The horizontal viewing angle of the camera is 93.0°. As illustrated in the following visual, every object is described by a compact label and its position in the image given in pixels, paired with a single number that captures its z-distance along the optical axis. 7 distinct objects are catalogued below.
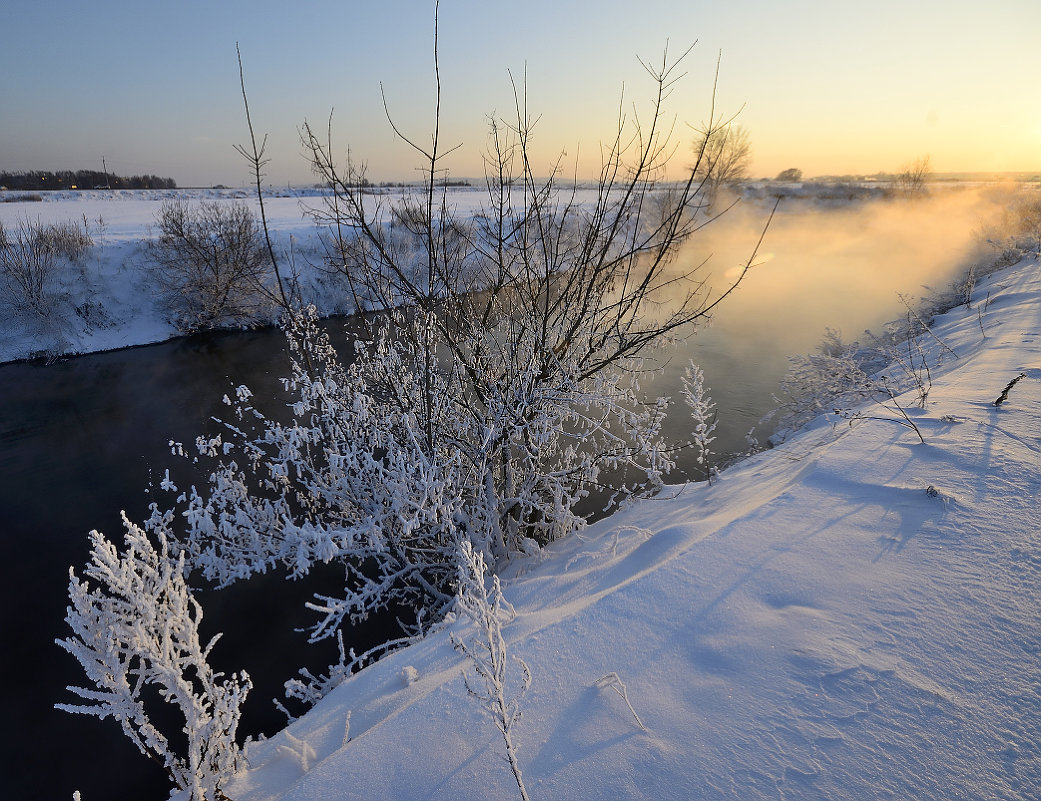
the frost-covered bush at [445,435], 3.73
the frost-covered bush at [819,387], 6.16
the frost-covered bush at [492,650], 1.32
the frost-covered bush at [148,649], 1.74
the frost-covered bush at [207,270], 14.16
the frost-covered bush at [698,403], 5.00
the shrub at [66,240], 13.41
